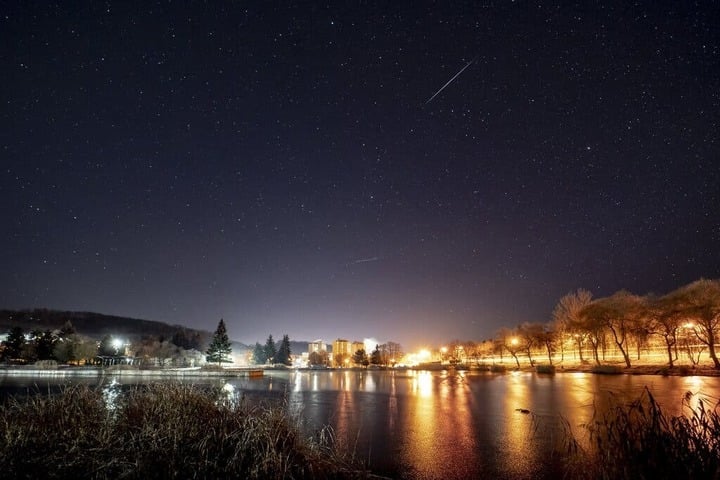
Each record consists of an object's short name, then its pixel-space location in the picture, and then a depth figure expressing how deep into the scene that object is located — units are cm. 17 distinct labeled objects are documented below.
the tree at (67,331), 10650
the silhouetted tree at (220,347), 9688
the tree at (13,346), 9846
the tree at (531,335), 8985
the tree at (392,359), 18399
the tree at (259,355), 16550
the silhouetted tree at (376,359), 16912
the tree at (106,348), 11100
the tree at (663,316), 5447
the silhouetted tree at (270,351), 15150
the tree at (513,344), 9681
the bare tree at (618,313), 6281
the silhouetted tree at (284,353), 15012
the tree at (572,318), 7094
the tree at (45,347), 9850
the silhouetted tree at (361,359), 16200
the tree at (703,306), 4994
